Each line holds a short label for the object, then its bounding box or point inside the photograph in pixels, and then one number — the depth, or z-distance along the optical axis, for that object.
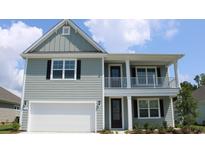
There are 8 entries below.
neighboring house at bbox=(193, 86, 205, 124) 22.78
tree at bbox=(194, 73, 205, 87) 57.46
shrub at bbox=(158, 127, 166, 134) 12.91
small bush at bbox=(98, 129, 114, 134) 12.90
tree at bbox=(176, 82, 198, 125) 13.74
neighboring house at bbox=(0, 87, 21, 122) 24.61
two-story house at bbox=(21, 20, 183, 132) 14.15
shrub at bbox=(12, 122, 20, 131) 13.29
